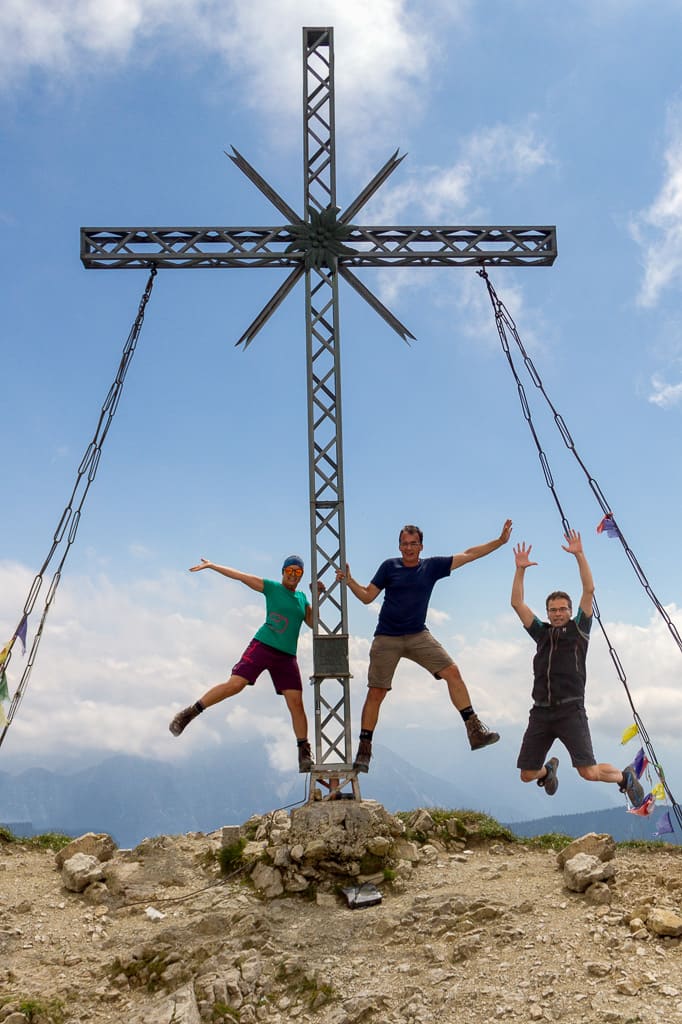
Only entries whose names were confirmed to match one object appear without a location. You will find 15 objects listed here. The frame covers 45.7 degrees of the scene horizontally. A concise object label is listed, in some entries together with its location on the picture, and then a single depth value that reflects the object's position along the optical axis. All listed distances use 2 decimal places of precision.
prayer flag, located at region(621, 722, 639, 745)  11.33
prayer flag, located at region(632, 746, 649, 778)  11.10
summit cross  12.61
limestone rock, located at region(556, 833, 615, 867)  10.44
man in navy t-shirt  11.66
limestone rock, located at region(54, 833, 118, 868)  11.96
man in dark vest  10.88
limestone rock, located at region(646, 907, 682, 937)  8.29
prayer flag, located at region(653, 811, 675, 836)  10.96
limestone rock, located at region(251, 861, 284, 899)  10.29
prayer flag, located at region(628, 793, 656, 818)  10.69
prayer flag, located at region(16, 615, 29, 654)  12.29
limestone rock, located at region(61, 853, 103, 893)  11.12
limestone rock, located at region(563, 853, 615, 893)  9.54
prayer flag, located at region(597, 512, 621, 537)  12.12
